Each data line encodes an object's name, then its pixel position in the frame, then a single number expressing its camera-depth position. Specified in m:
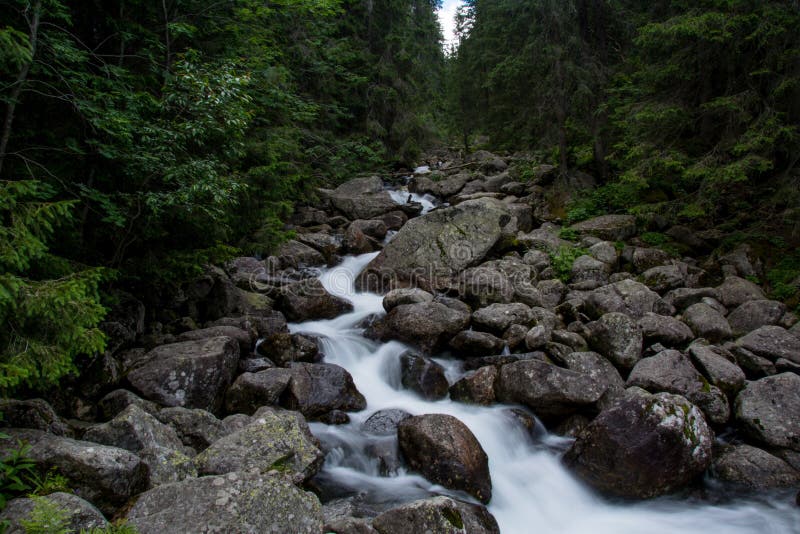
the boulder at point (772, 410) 6.02
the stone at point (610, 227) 13.30
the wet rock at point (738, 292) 9.36
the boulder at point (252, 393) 6.55
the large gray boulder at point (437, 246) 12.14
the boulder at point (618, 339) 7.74
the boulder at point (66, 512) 2.93
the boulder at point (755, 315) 8.52
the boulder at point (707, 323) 8.47
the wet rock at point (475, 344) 8.55
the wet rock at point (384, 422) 6.82
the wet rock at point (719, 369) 6.91
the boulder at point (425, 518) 3.78
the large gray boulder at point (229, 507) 3.11
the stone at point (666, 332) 8.27
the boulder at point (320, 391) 6.85
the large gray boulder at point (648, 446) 5.45
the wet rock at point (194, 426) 5.14
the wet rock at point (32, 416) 4.18
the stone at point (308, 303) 10.23
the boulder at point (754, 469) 5.59
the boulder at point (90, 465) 3.53
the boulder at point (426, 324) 8.94
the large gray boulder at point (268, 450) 4.28
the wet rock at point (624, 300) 9.41
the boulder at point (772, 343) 7.43
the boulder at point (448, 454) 5.44
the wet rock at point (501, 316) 9.07
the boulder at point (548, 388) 6.82
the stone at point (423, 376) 7.88
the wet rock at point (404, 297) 10.11
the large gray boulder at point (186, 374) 6.09
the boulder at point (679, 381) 6.56
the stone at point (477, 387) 7.42
